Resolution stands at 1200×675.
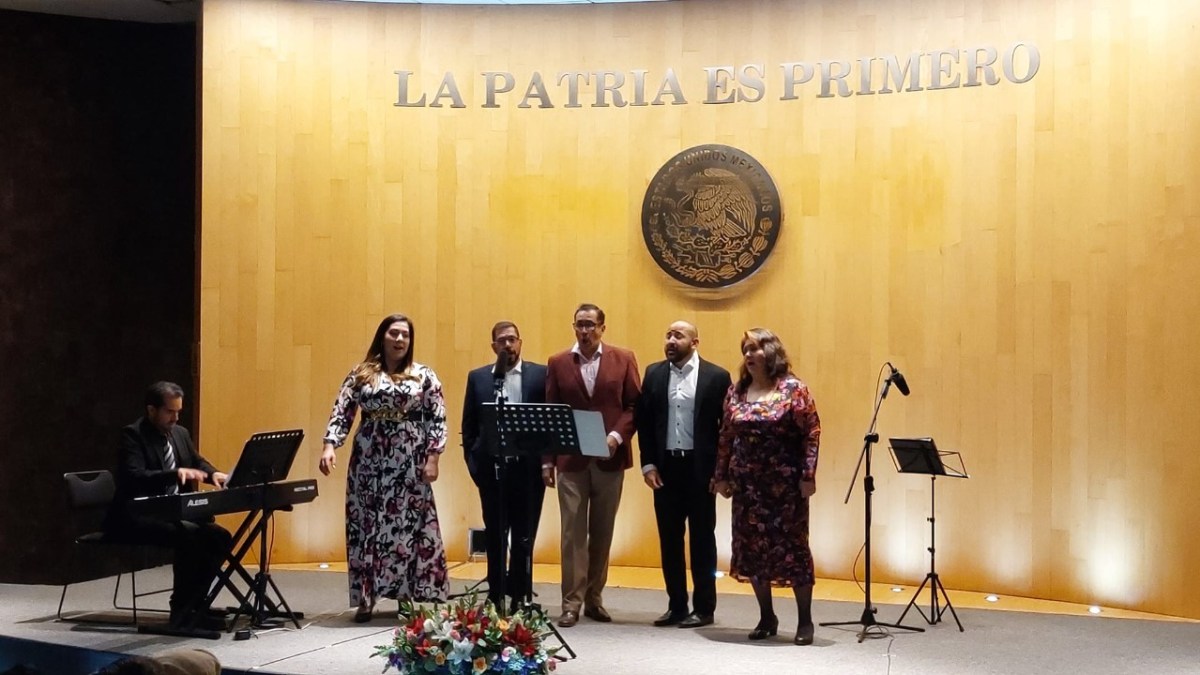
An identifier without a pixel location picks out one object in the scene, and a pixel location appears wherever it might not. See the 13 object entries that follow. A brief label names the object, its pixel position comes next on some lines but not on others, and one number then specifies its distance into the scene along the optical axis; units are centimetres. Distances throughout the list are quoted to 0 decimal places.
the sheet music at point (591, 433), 513
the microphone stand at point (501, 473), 509
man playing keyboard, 586
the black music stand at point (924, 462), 576
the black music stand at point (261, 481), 569
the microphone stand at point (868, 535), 576
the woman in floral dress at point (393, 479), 603
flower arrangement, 427
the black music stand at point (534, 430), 509
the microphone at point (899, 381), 582
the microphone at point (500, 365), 560
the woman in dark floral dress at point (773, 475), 557
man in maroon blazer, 618
